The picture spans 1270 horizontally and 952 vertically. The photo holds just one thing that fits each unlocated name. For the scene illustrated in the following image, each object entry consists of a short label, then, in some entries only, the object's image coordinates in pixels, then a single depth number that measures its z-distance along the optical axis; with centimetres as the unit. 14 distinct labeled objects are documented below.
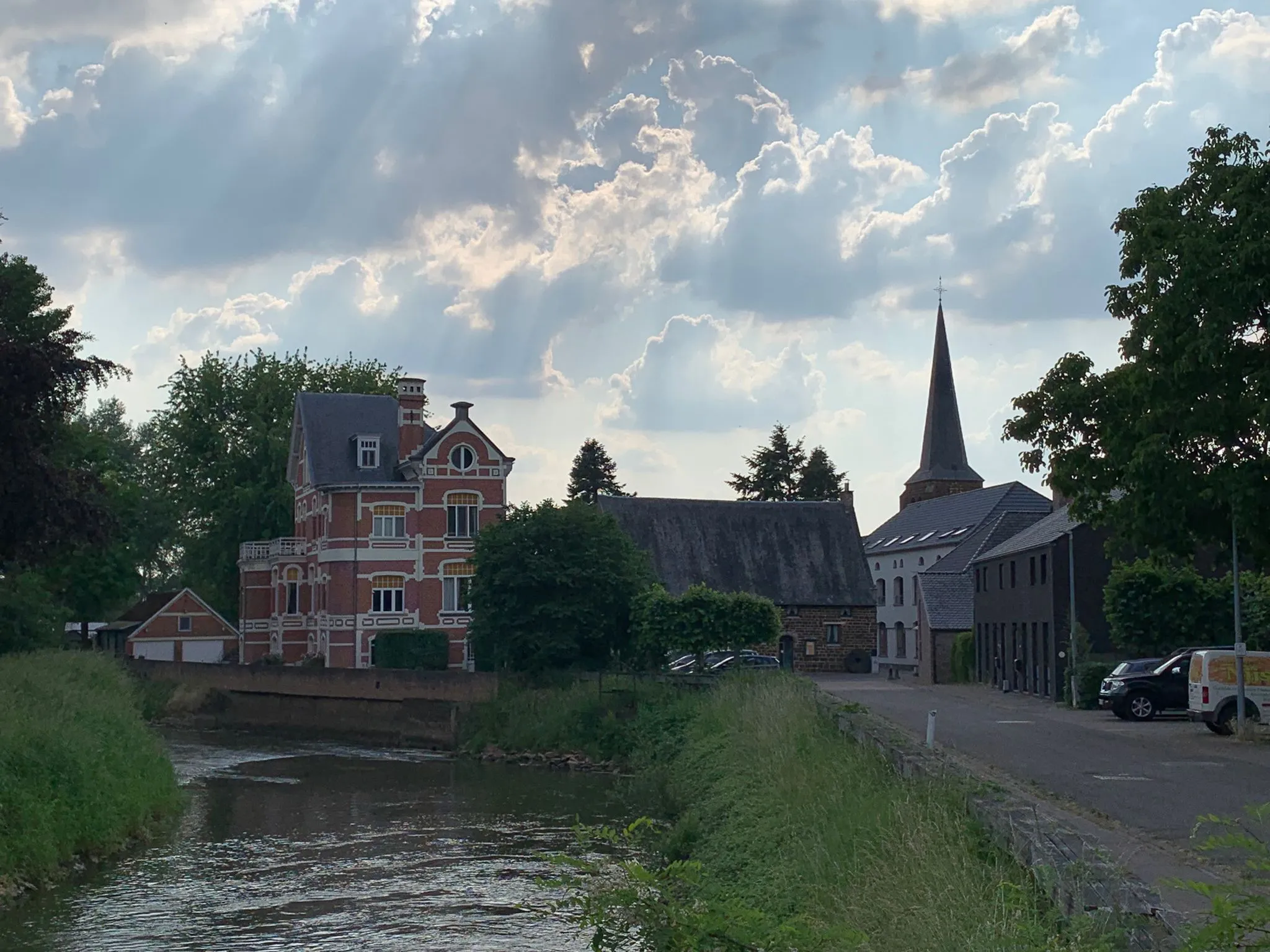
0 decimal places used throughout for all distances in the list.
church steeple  8819
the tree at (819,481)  9538
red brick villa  5966
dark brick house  4403
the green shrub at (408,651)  5816
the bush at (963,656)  5600
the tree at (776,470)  9625
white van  2900
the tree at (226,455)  6944
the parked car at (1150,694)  3438
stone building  6638
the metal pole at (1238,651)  2709
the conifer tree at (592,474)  9450
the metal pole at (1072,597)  4162
